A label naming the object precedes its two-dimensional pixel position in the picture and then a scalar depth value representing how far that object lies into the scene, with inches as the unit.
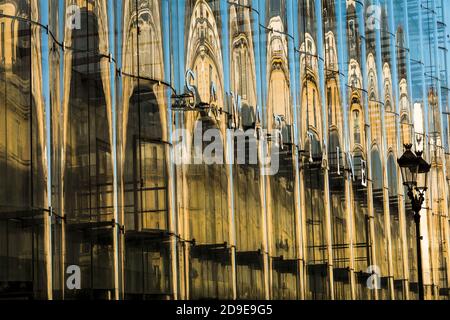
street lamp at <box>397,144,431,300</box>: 772.6
